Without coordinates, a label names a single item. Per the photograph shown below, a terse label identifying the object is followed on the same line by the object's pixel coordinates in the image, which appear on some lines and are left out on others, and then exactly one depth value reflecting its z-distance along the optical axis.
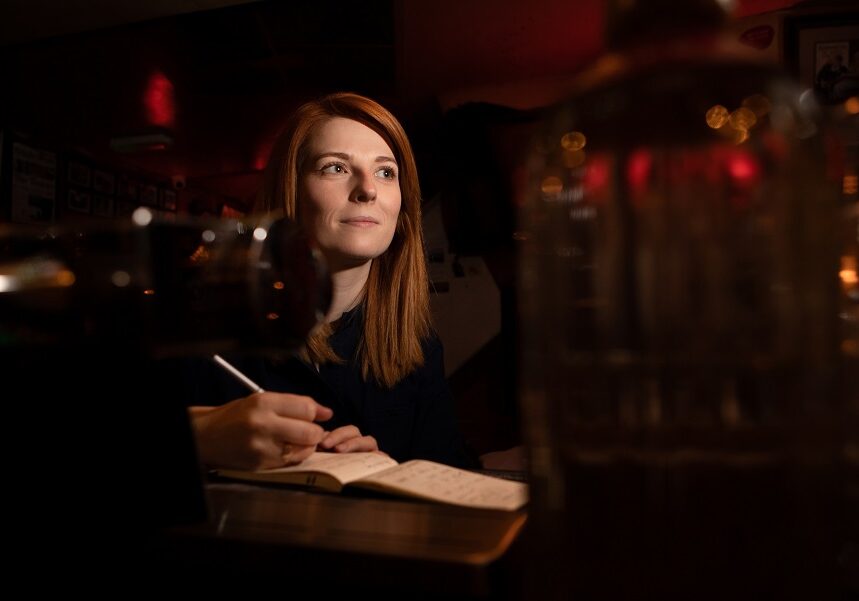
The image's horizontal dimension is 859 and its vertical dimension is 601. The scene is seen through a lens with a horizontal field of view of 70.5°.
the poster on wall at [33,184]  2.49
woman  1.18
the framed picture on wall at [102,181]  2.81
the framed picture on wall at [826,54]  1.66
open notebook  0.54
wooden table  0.40
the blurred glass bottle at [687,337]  0.38
